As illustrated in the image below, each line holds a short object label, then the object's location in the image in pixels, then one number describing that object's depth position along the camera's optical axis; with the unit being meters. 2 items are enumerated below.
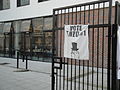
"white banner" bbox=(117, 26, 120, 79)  4.13
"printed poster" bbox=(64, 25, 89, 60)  4.58
